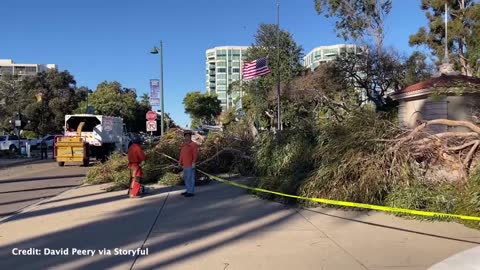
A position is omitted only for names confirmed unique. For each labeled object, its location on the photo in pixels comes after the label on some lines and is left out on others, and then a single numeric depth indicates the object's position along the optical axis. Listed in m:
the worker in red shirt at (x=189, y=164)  13.01
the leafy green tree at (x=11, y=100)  70.75
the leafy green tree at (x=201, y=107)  97.97
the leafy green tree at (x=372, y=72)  34.03
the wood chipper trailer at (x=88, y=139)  26.20
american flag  27.66
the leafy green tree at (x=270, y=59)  42.41
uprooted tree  10.57
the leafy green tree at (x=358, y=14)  44.16
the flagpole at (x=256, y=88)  33.94
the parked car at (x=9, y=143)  45.72
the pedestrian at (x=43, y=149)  36.33
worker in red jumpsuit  12.84
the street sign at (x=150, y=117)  32.78
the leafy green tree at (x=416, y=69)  35.56
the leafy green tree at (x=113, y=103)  83.38
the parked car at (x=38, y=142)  51.91
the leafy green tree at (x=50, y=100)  69.81
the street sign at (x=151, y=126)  32.27
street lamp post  35.09
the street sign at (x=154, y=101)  33.62
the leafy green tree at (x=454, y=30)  37.62
